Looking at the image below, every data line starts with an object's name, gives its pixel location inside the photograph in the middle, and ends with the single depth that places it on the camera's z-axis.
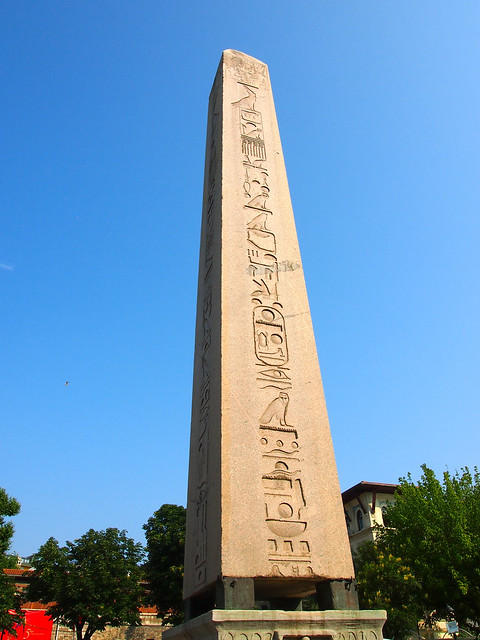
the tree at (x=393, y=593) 15.66
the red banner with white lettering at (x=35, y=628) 21.28
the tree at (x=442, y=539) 14.57
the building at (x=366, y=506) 24.92
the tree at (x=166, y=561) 21.45
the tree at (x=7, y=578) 16.17
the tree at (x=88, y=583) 19.95
